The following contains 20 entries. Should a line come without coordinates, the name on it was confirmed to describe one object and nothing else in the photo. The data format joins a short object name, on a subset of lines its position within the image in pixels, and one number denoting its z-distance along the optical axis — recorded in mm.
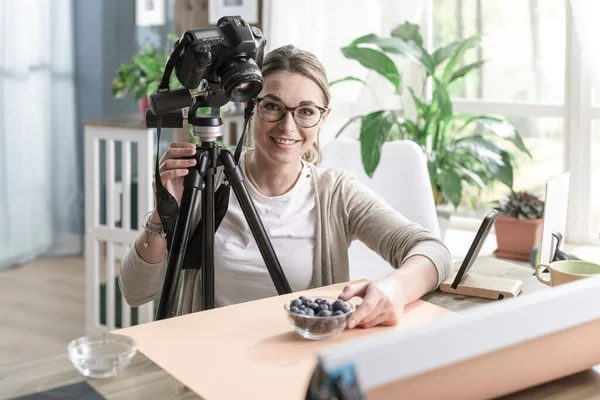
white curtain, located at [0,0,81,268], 4539
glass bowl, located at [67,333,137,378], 1173
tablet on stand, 1643
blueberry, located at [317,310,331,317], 1310
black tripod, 1582
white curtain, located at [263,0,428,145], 3703
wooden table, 1125
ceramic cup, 1489
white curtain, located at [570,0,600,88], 3152
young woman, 1812
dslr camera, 1503
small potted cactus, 3158
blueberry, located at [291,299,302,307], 1337
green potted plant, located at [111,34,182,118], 3760
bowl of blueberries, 1302
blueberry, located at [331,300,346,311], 1342
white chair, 2303
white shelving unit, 3260
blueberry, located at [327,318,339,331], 1304
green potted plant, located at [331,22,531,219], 3223
